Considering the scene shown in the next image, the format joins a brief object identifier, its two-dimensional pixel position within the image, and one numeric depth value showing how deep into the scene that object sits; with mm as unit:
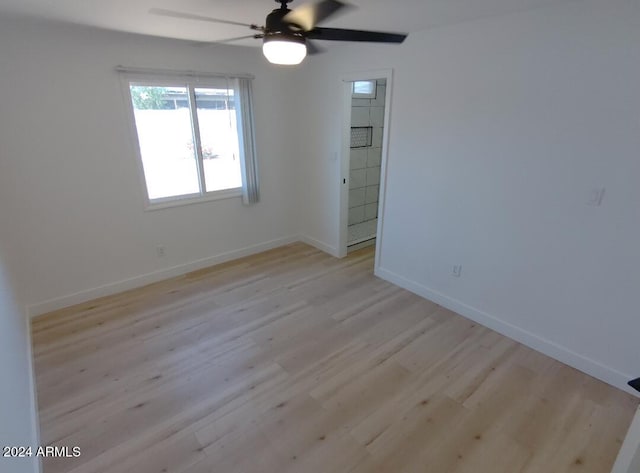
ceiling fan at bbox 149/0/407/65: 1614
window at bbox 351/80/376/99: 4824
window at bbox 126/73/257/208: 3400
